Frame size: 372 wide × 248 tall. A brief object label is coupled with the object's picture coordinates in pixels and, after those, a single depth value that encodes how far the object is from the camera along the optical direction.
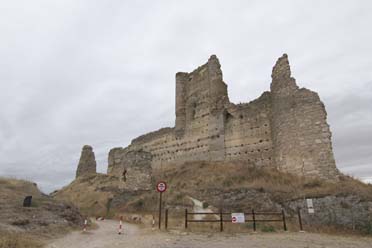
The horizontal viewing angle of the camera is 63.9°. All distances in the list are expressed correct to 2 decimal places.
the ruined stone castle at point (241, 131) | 19.92
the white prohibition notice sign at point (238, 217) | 12.60
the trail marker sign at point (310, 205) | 13.97
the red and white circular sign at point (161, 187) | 13.42
